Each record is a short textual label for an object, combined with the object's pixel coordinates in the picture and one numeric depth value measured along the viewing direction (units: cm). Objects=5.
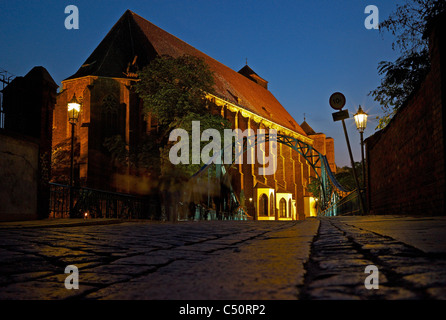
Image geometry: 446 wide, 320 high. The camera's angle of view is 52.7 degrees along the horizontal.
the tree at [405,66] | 1100
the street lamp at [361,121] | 1582
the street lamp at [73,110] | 1517
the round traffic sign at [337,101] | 1532
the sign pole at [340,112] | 1438
